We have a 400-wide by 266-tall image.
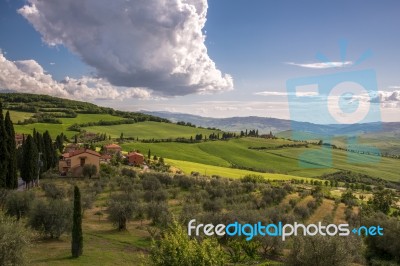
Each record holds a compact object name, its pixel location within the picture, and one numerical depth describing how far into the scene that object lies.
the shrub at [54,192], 53.50
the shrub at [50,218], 36.69
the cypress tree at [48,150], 78.56
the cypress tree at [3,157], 40.78
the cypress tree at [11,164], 43.62
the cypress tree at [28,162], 58.00
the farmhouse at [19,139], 113.04
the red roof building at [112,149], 112.08
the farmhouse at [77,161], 84.06
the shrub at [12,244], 21.84
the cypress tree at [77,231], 31.36
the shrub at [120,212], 42.41
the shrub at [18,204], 39.47
